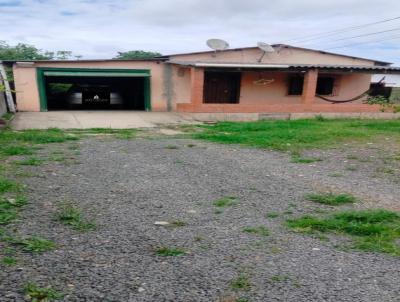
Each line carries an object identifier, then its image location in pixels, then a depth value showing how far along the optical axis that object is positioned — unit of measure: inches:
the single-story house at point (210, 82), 580.1
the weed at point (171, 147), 312.3
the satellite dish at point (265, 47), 649.0
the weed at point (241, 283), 98.3
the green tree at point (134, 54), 1414.9
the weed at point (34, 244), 115.6
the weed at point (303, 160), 268.0
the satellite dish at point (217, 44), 634.2
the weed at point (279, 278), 103.2
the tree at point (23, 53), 999.0
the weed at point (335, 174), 230.4
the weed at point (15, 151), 264.3
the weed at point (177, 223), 141.7
